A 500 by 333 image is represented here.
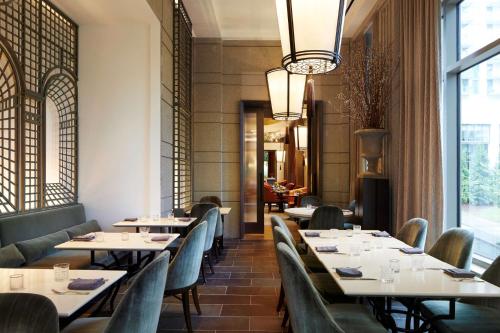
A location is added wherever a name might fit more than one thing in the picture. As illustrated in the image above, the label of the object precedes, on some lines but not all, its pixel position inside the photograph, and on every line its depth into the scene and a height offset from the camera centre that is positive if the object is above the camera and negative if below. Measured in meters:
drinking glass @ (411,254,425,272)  2.50 -0.65
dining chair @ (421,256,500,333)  2.27 -0.96
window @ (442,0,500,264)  3.59 +0.51
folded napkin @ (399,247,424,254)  2.99 -0.67
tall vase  5.09 +0.29
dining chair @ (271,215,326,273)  3.56 -0.96
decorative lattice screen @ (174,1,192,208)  6.16 +1.05
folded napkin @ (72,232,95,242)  3.54 -0.67
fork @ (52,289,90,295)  2.00 -0.67
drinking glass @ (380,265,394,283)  2.19 -0.63
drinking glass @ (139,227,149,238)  3.70 -0.64
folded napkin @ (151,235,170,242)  3.53 -0.67
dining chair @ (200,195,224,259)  5.74 -0.96
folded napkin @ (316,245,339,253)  3.04 -0.66
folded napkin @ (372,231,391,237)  3.84 -0.69
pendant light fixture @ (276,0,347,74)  2.33 +0.88
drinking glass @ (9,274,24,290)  2.09 -0.63
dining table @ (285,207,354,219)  5.61 -0.69
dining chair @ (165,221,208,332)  2.95 -0.80
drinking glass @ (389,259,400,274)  2.42 -0.63
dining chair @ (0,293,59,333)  1.48 -0.58
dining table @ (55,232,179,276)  3.24 -0.69
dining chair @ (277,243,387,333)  1.87 -0.68
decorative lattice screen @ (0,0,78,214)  3.92 +0.81
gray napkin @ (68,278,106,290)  2.06 -0.65
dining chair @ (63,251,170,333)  1.72 -0.64
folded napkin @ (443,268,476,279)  2.28 -0.65
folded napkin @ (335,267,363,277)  2.27 -0.64
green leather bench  3.60 -0.76
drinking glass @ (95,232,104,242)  3.58 -0.69
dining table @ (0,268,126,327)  1.84 -0.67
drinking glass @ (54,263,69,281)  2.23 -0.62
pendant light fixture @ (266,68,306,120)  4.58 +0.95
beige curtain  4.04 +0.53
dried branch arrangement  5.18 +1.14
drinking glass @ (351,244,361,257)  2.93 -0.66
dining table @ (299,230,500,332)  2.02 -0.67
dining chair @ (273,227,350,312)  2.87 -0.94
